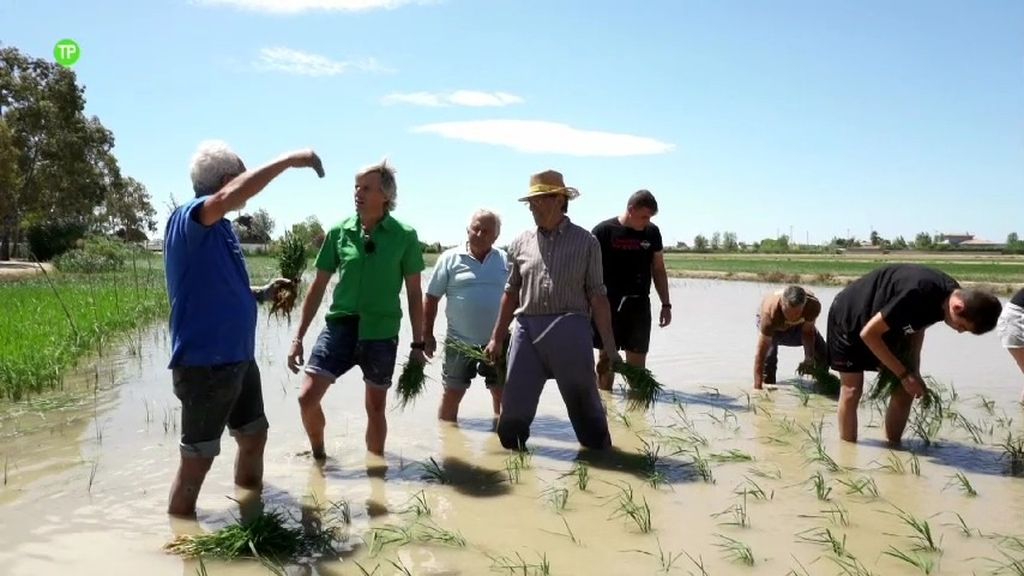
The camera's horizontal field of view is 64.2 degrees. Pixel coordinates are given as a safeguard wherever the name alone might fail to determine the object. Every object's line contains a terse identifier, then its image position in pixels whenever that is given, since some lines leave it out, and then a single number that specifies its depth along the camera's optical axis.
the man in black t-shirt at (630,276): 6.92
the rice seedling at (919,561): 3.12
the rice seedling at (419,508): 3.79
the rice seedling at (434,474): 4.42
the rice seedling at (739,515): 3.68
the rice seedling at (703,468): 4.47
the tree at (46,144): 36.66
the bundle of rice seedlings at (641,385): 5.36
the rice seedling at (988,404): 6.41
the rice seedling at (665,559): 3.15
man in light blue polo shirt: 5.66
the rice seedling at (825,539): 3.28
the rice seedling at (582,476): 4.26
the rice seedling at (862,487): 4.14
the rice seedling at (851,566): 3.03
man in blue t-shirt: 3.34
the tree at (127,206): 51.33
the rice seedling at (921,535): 3.33
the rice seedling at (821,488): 4.07
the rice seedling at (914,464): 4.57
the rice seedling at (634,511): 3.62
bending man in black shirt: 4.48
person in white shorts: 5.84
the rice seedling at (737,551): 3.23
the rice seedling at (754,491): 4.11
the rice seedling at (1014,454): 4.72
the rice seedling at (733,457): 4.91
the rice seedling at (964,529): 3.55
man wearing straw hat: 4.78
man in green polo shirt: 4.39
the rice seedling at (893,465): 4.63
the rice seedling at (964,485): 4.21
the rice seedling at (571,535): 3.45
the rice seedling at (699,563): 3.04
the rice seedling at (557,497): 3.95
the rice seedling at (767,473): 4.56
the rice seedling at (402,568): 3.02
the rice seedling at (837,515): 3.70
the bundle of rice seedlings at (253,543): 3.21
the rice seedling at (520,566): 3.05
